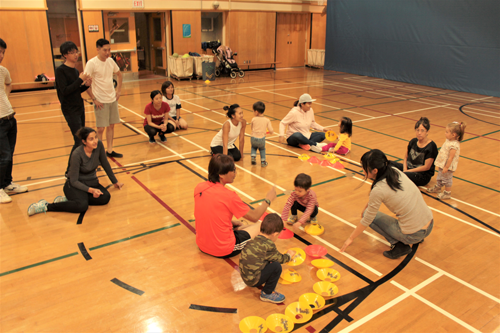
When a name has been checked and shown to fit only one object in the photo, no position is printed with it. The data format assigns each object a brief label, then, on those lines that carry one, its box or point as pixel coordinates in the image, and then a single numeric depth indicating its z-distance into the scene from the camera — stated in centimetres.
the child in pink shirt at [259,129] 573
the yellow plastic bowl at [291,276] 325
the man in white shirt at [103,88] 561
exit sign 1400
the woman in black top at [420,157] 499
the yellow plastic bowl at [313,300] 295
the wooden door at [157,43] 1548
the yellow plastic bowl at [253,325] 269
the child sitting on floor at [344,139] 639
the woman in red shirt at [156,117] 696
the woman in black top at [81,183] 433
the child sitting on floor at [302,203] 385
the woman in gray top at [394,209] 330
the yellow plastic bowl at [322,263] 345
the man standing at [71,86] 497
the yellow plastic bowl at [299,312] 282
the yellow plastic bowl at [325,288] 308
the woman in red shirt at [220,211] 322
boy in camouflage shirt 290
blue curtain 1268
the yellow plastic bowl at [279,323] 271
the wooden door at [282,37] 1842
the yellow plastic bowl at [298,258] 348
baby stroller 1555
